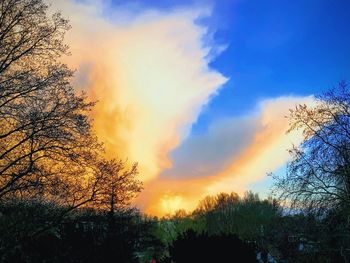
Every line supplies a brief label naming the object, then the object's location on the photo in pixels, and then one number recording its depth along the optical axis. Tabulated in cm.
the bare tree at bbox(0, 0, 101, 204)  1395
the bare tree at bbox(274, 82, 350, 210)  1944
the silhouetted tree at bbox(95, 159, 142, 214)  1474
